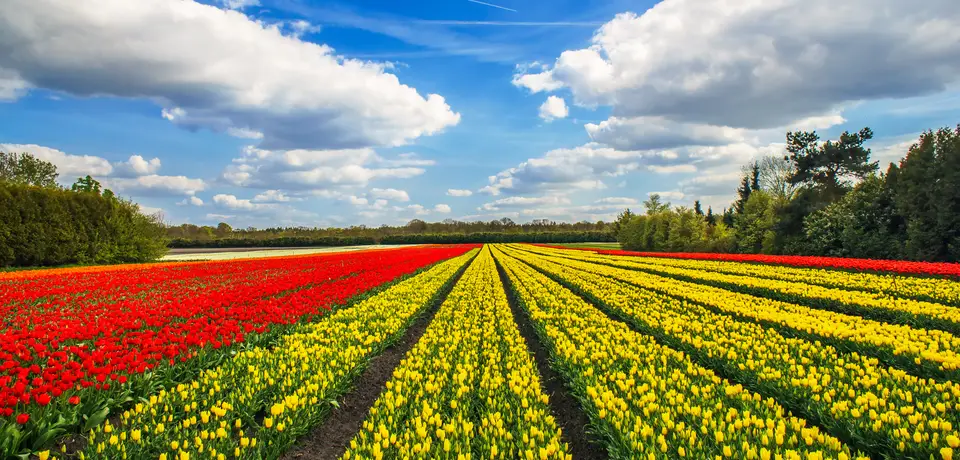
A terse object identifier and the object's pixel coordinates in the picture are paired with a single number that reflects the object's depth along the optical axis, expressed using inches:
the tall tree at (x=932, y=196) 1075.9
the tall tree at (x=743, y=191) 3171.3
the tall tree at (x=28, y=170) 1905.8
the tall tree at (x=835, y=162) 1745.8
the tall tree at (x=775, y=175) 2628.0
